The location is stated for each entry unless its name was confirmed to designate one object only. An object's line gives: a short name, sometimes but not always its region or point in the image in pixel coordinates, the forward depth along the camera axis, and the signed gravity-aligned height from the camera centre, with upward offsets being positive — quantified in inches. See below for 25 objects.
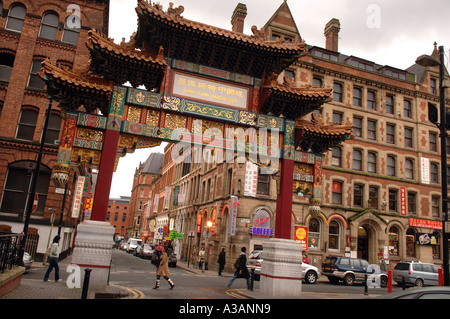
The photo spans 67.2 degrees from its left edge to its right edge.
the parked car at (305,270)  816.3 -74.4
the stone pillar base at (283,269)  476.4 -45.3
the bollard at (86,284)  300.1 -58.0
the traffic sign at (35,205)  756.9 +18.5
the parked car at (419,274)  882.4 -60.9
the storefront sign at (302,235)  1087.6 +12.5
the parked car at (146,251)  1417.3 -112.2
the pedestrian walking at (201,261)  1029.8 -96.5
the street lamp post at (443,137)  418.3 +152.7
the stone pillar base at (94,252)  398.7 -38.1
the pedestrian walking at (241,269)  567.8 -59.4
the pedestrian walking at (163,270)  501.4 -64.2
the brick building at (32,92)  873.5 +317.1
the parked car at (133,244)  1872.9 -116.6
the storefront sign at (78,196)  969.5 +60.9
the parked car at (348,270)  855.1 -68.0
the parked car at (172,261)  1118.8 -111.1
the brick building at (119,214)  4872.0 +107.6
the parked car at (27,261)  598.1 -84.2
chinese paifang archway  447.2 +180.3
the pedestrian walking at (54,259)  489.4 -62.2
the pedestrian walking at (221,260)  865.4 -71.6
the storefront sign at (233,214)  1015.0 +54.0
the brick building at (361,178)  1107.9 +231.1
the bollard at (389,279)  615.2 -57.3
